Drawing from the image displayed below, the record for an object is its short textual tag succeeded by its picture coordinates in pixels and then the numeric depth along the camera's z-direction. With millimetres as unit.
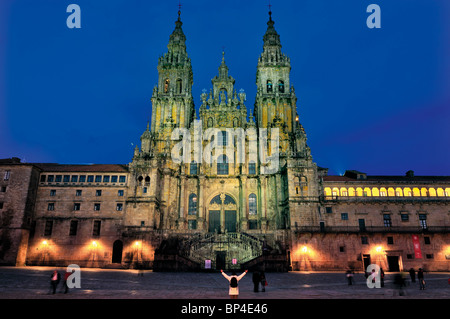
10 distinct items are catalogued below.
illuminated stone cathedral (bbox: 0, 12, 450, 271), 46938
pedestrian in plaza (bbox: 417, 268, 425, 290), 22469
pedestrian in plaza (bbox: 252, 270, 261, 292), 19750
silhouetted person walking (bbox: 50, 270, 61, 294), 17891
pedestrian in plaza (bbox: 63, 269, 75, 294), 18736
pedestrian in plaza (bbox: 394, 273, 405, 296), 18703
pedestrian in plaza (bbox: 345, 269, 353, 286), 25298
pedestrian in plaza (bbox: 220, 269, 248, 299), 14336
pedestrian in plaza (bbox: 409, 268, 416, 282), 25762
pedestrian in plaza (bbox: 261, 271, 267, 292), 19781
